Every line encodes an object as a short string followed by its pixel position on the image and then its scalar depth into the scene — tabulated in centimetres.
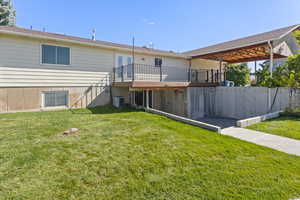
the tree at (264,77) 854
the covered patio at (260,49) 871
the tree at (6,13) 1978
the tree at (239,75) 1434
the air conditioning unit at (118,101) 962
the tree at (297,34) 852
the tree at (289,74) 804
